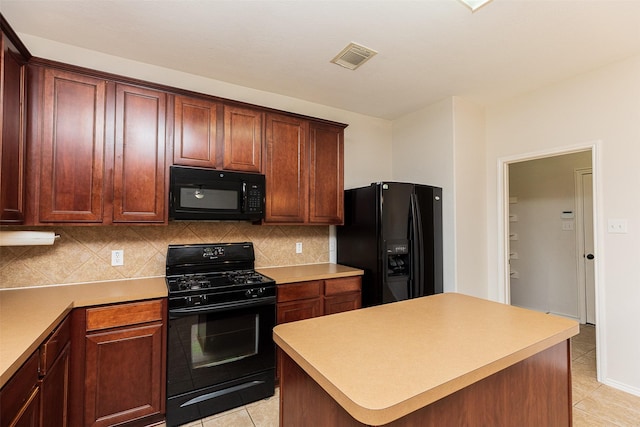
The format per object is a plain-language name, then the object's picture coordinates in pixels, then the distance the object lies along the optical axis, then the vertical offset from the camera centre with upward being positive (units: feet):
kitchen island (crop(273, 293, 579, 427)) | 2.97 -1.59
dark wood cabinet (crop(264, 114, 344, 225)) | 9.07 +1.50
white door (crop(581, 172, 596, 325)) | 12.84 -1.03
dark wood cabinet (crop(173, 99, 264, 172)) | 7.77 +2.25
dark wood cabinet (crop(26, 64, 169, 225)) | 6.40 +1.55
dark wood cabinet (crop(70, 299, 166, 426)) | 5.98 -2.97
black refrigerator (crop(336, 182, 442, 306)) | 9.27 -0.63
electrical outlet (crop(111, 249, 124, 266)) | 7.86 -0.98
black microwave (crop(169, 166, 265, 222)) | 7.63 +0.65
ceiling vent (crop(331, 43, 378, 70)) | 7.60 +4.25
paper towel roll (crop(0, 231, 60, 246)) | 5.96 -0.39
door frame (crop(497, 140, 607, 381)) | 8.49 -0.12
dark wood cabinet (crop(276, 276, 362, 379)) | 8.27 -2.26
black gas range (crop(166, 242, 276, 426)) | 6.77 -2.80
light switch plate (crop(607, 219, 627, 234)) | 8.14 -0.17
